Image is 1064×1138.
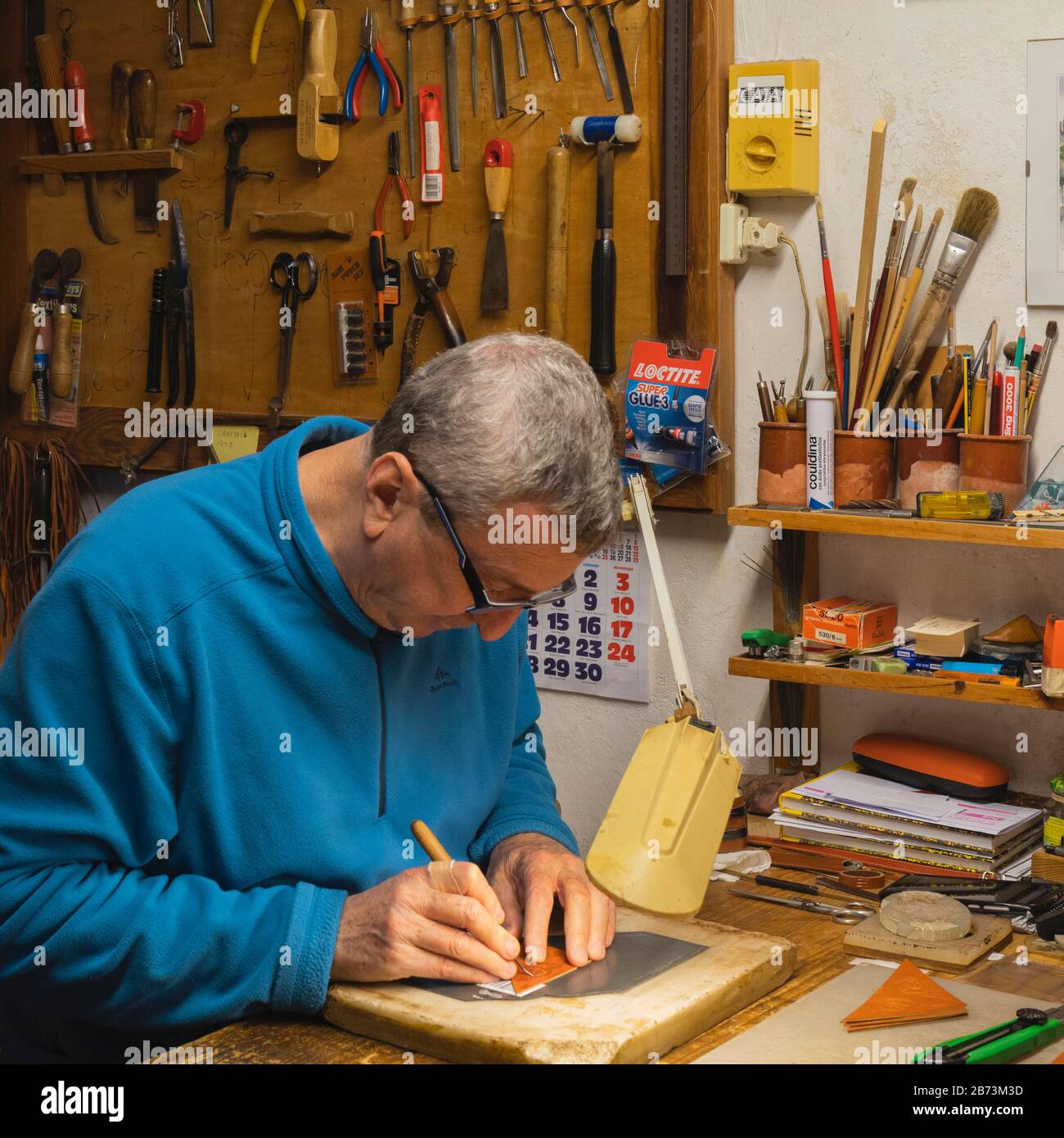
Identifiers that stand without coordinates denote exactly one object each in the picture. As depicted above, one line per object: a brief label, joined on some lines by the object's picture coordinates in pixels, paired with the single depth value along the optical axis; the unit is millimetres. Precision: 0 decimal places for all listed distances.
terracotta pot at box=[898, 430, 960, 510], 2111
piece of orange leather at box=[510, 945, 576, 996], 1442
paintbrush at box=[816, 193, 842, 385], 2203
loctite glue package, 2352
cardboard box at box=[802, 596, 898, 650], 2174
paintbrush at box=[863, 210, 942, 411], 2100
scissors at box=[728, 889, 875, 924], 1799
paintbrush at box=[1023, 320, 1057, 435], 2072
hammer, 2455
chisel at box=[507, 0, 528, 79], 2521
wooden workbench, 1365
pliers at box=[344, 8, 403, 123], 2686
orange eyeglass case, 2098
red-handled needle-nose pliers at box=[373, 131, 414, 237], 2709
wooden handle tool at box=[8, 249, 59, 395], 3188
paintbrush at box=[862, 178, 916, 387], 2115
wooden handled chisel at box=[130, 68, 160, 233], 3012
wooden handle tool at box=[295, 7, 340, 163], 2715
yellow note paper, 2938
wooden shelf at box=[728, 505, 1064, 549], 1935
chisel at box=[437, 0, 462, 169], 2598
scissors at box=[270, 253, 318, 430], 2863
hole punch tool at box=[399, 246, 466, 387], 2650
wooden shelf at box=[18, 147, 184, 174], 2986
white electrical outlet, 2328
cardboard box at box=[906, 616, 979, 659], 2070
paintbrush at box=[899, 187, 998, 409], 2096
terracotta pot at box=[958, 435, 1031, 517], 2039
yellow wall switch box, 2236
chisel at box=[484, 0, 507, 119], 2553
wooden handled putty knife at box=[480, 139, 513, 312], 2570
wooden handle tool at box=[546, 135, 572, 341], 2512
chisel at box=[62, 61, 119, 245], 3107
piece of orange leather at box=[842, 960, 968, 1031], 1426
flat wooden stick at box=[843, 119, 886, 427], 2094
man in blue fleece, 1375
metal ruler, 2355
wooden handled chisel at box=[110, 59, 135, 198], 3039
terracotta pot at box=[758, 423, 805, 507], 2221
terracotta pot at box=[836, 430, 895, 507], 2160
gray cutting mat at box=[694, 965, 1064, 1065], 1354
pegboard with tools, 2492
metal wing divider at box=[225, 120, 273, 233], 2916
